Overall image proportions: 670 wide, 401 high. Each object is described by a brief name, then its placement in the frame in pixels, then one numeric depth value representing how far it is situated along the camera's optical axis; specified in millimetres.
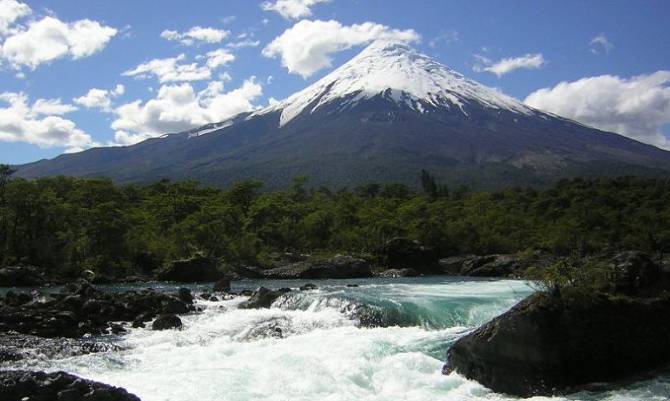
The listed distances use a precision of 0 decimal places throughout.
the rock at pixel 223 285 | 31047
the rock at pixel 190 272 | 38906
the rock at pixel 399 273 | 44244
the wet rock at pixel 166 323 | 19625
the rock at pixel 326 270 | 42094
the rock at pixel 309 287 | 28781
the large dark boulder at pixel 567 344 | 11070
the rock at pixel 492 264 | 43812
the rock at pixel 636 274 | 12500
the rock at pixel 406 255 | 48688
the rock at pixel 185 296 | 24688
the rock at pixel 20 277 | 32125
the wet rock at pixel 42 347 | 15055
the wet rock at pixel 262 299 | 23734
